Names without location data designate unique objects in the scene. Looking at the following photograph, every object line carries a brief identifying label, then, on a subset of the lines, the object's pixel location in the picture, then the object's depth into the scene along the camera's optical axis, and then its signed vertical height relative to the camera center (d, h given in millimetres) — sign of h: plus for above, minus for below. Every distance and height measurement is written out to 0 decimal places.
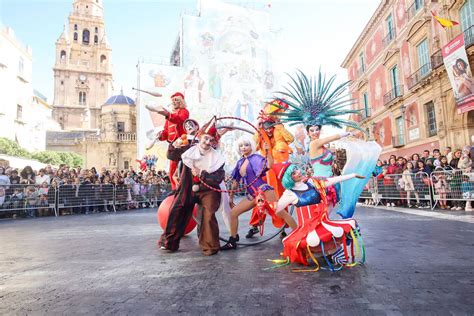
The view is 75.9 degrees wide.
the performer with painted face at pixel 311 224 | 2945 -432
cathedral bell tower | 66375 +25851
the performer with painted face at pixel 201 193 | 3879 -116
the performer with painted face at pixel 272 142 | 4719 +642
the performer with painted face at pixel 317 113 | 3768 +879
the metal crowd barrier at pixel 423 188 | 8477 -346
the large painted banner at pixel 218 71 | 26734 +10844
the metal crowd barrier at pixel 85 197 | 11086 -362
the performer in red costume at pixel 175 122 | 4844 +1007
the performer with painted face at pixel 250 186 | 4113 -52
